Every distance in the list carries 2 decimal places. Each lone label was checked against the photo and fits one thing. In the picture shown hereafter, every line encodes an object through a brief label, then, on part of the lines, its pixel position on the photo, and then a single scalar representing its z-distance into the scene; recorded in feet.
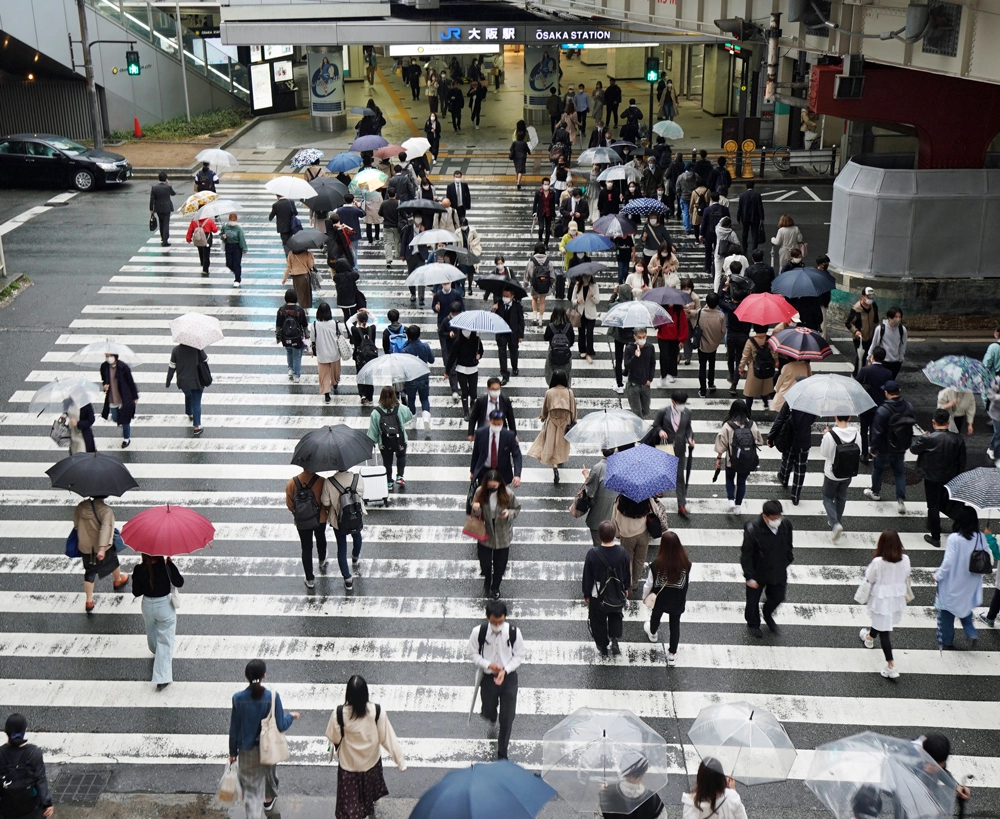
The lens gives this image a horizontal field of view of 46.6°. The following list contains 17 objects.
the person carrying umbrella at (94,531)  38.55
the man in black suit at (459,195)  79.41
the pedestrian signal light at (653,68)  124.36
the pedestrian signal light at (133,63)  110.52
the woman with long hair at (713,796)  24.94
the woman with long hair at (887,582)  34.99
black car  100.12
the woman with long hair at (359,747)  28.22
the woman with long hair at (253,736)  28.89
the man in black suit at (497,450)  43.24
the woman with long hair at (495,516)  37.96
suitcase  44.91
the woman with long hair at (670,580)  35.19
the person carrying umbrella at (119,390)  50.44
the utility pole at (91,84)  107.45
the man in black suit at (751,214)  78.38
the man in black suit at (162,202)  79.77
